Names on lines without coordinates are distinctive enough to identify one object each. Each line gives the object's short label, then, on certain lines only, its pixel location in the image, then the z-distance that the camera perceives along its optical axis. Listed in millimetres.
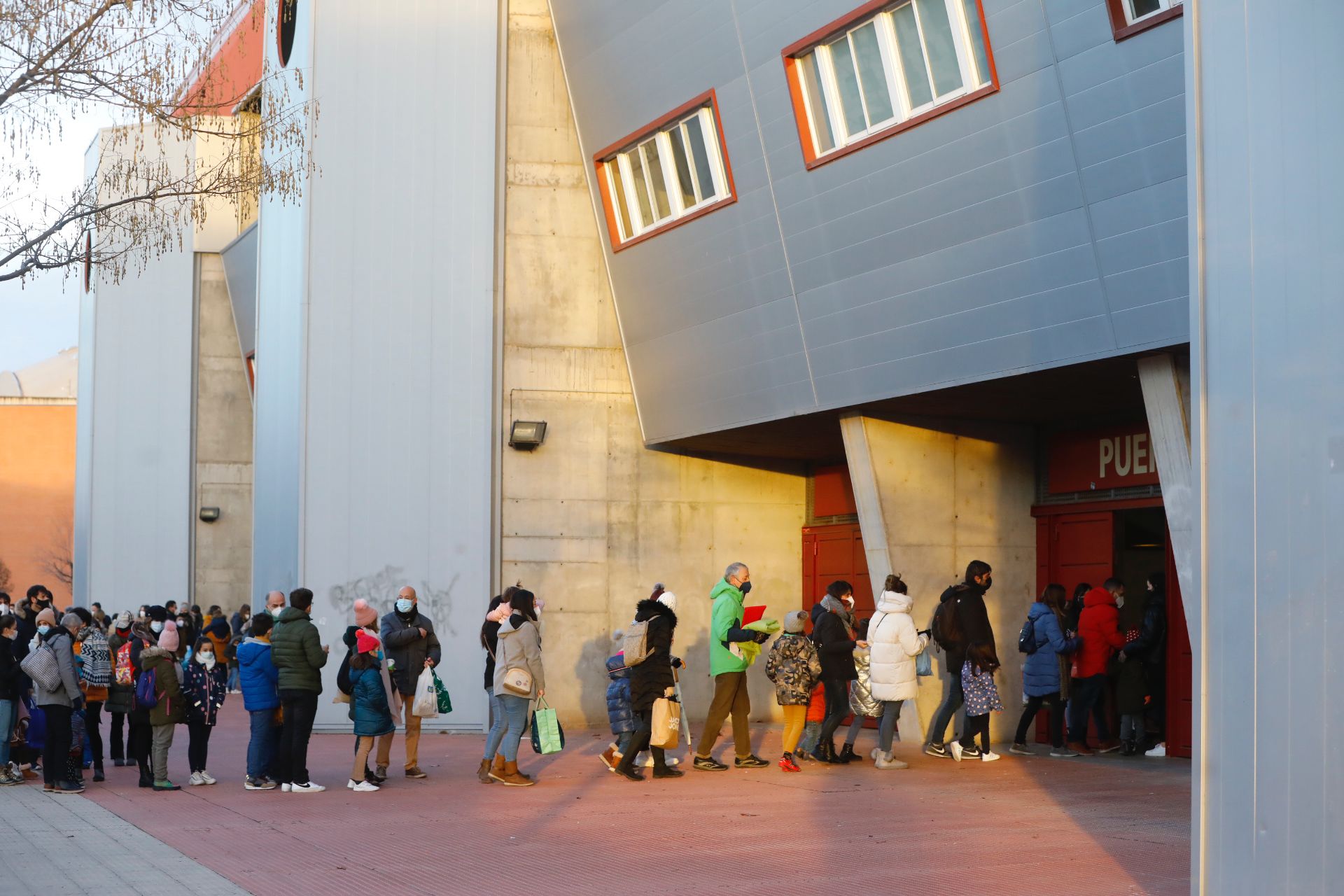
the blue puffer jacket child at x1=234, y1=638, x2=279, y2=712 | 12734
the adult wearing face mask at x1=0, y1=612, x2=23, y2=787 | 13242
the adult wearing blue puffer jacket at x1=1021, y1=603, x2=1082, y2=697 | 15148
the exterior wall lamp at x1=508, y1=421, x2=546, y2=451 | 18906
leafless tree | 10039
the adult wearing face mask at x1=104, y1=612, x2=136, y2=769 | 13727
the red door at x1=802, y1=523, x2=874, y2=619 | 19531
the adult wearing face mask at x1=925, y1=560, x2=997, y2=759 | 14875
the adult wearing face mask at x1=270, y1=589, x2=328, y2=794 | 12656
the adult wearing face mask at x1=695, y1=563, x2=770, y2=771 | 14227
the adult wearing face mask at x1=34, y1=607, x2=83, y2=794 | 12617
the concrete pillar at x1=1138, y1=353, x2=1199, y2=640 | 12211
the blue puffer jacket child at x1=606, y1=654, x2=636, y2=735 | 13820
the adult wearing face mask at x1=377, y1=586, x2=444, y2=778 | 13539
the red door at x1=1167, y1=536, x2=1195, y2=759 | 15211
